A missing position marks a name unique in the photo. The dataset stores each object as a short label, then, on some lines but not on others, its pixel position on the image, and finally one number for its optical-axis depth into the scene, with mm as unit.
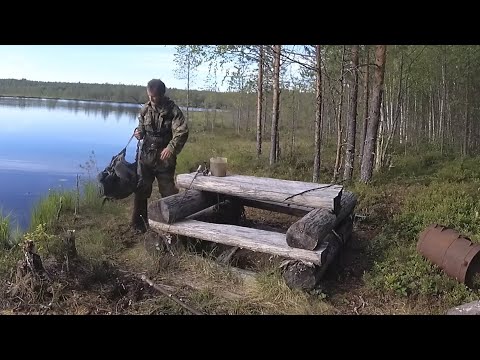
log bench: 4746
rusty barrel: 4832
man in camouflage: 6031
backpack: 6133
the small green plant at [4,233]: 5945
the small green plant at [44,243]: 4848
